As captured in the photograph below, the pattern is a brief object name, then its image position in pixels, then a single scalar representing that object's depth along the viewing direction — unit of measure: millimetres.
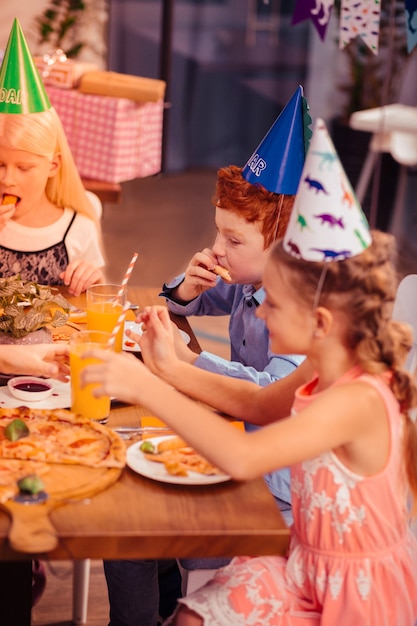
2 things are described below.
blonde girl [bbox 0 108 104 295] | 2506
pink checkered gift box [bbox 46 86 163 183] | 4309
